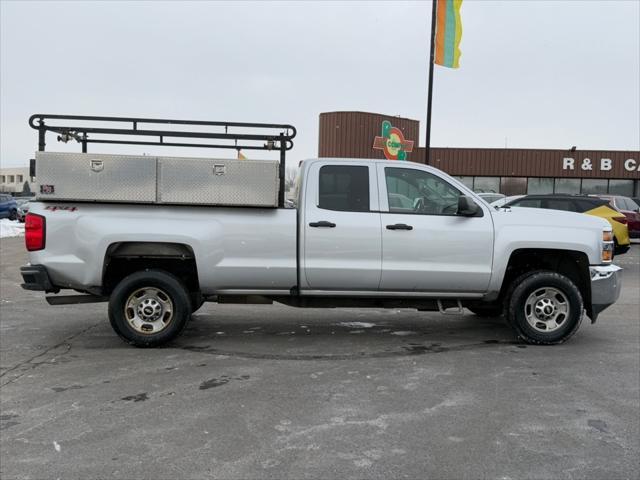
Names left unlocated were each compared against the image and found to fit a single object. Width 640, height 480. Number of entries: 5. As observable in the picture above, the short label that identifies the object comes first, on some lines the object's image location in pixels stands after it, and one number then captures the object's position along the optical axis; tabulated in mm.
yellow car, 13203
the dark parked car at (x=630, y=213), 16453
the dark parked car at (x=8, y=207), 32169
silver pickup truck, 5895
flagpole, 14612
